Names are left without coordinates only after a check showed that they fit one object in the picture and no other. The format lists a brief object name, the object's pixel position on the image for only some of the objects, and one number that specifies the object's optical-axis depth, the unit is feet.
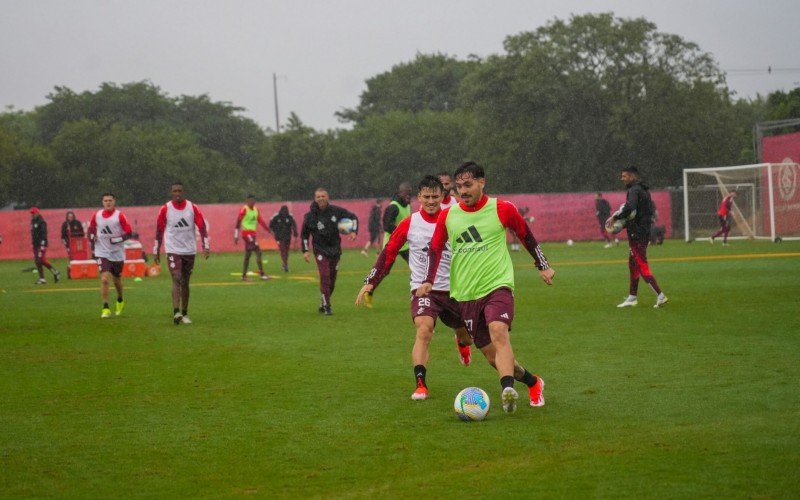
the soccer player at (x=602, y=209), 162.09
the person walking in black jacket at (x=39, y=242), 104.47
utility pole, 336.29
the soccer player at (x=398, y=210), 60.13
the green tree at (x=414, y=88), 336.08
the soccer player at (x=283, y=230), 109.40
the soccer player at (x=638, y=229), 59.06
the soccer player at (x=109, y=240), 63.41
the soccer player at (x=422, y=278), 33.40
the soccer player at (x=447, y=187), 43.65
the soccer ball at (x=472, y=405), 28.53
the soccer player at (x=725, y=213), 139.95
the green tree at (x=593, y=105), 216.74
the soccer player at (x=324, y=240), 62.23
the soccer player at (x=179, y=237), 59.16
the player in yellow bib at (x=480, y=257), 30.71
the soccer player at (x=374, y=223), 140.77
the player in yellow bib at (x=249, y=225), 98.67
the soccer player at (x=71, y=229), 114.01
